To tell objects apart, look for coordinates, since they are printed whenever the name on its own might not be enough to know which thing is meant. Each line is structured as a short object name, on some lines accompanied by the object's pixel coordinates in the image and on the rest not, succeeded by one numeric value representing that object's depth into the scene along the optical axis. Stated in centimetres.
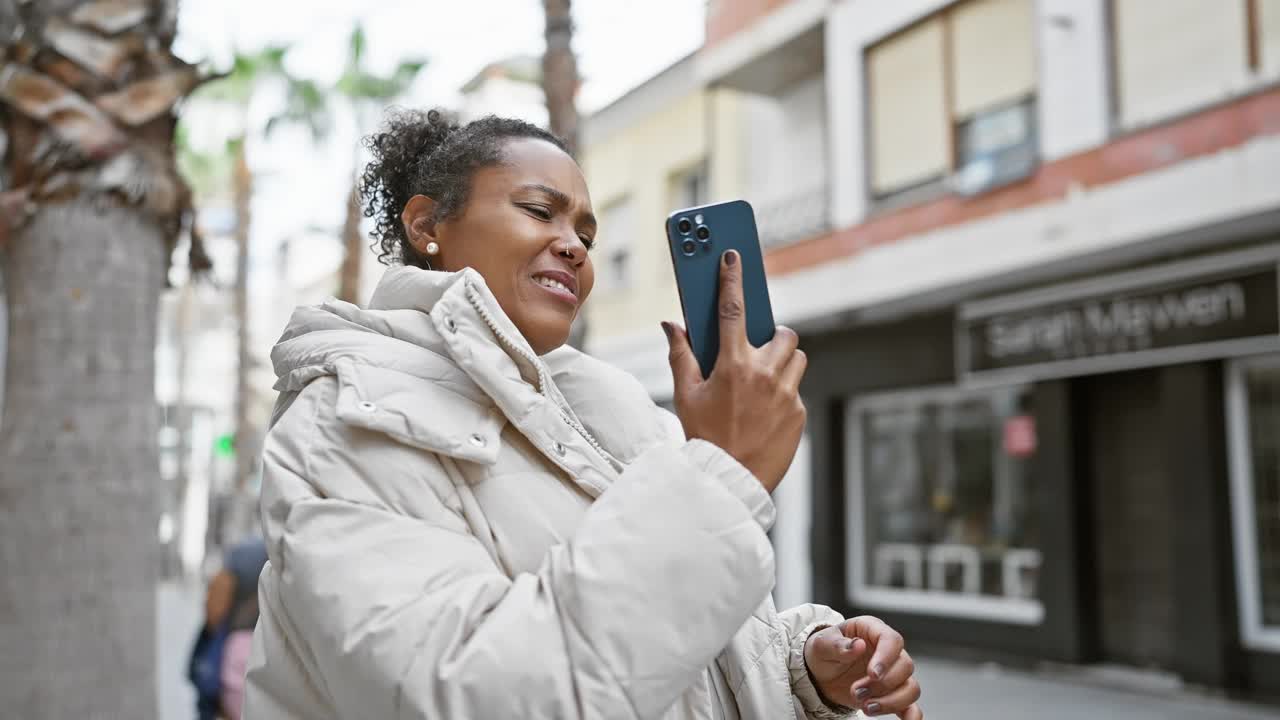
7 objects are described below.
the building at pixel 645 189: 1736
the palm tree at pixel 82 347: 314
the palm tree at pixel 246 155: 2148
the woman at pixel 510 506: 118
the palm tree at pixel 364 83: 2150
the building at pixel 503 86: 2458
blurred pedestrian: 500
